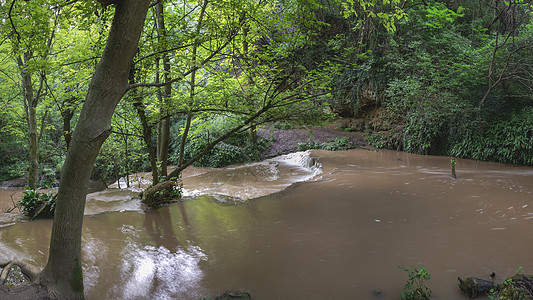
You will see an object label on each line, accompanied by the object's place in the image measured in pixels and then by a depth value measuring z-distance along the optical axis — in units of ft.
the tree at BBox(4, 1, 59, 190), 16.02
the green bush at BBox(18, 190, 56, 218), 19.42
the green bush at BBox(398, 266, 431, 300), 10.62
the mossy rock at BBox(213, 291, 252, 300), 10.52
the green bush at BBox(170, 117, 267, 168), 53.88
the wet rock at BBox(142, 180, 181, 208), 22.54
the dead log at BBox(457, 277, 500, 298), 10.89
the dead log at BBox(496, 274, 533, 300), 9.36
